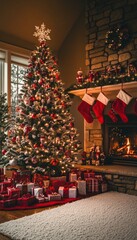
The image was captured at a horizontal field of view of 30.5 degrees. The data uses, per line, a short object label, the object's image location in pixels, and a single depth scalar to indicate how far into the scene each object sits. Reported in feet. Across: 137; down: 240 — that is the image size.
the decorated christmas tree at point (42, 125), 13.10
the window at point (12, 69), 15.70
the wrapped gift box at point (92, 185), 12.35
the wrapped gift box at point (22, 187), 11.17
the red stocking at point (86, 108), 14.20
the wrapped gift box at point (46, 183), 11.90
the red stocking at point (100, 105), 13.51
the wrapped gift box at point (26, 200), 10.11
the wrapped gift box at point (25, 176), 11.87
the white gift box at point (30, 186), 11.30
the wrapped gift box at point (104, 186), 12.61
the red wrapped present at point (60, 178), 12.92
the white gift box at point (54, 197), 10.87
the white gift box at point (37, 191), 10.84
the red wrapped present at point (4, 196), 10.18
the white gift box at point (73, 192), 11.39
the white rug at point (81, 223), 7.44
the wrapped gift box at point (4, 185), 11.00
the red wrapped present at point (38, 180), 11.60
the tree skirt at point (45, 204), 9.79
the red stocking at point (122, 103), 12.75
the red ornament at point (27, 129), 13.03
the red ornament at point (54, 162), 12.85
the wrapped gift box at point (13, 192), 10.31
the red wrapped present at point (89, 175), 12.80
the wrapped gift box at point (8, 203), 9.87
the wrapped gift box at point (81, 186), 12.02
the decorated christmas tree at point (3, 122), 14.08
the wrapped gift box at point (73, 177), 12.87
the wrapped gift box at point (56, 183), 11.99
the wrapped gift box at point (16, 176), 11.93
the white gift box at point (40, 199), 10.57
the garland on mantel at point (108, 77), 12.83
